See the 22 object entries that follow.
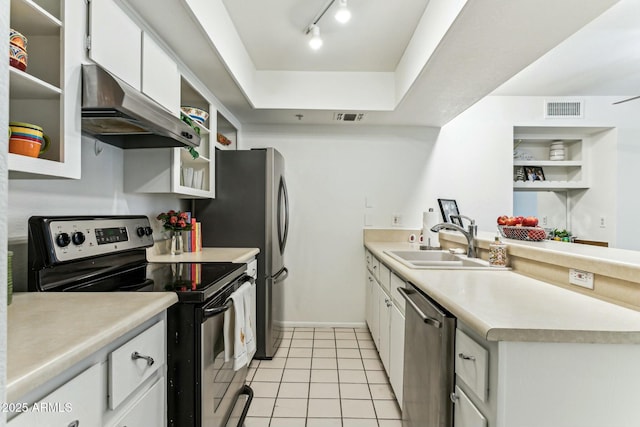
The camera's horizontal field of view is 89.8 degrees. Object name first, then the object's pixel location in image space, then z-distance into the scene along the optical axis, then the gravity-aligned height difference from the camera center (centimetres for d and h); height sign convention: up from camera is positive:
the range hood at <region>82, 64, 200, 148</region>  114 +38
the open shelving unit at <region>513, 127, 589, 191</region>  370 +66
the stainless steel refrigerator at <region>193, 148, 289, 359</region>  264 -1
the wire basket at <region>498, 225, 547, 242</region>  190 -11
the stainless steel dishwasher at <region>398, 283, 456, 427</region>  115 -60
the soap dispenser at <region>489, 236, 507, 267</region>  182 -23
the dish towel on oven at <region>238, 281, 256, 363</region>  169 -58
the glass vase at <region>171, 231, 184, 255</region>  228 -22
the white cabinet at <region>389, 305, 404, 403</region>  183 -83
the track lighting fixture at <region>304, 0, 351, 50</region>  182 +120
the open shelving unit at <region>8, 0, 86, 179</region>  105 +42
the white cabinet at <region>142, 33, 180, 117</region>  154 +70
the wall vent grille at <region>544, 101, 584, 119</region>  352 +116
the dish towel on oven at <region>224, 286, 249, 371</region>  146 -57
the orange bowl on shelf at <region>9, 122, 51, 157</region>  92 +21
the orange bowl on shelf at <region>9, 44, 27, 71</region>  91 +44
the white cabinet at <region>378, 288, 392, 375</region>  219 -80
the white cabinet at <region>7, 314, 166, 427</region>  64 -43
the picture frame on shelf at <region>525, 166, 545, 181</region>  376 +49
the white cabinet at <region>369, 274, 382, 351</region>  260 -85
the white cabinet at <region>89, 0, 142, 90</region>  120 +69
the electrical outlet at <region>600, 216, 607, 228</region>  361 -7
